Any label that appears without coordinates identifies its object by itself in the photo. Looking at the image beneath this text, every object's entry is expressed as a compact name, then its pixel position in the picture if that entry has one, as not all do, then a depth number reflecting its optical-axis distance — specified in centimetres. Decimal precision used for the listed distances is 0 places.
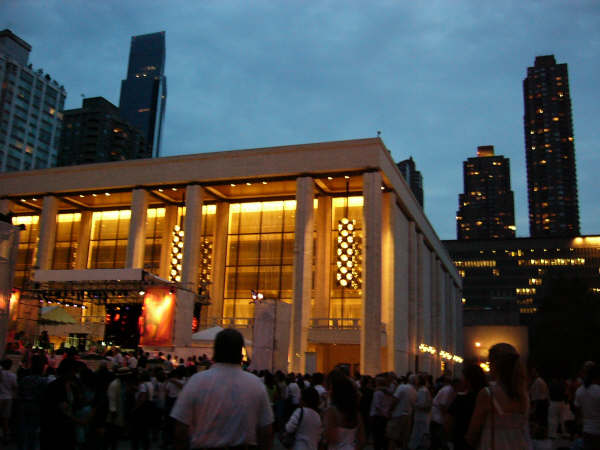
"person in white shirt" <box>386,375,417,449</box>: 1127
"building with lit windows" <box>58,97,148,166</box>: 14562
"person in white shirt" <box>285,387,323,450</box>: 587
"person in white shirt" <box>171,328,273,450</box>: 382
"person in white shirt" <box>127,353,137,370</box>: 2216
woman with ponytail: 473
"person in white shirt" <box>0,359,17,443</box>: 1152
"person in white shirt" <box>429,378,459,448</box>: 891
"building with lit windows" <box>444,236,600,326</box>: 12512
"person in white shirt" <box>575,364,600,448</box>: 809
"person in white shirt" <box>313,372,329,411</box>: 1152
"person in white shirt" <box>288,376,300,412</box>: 1391
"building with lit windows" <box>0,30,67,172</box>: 10188
